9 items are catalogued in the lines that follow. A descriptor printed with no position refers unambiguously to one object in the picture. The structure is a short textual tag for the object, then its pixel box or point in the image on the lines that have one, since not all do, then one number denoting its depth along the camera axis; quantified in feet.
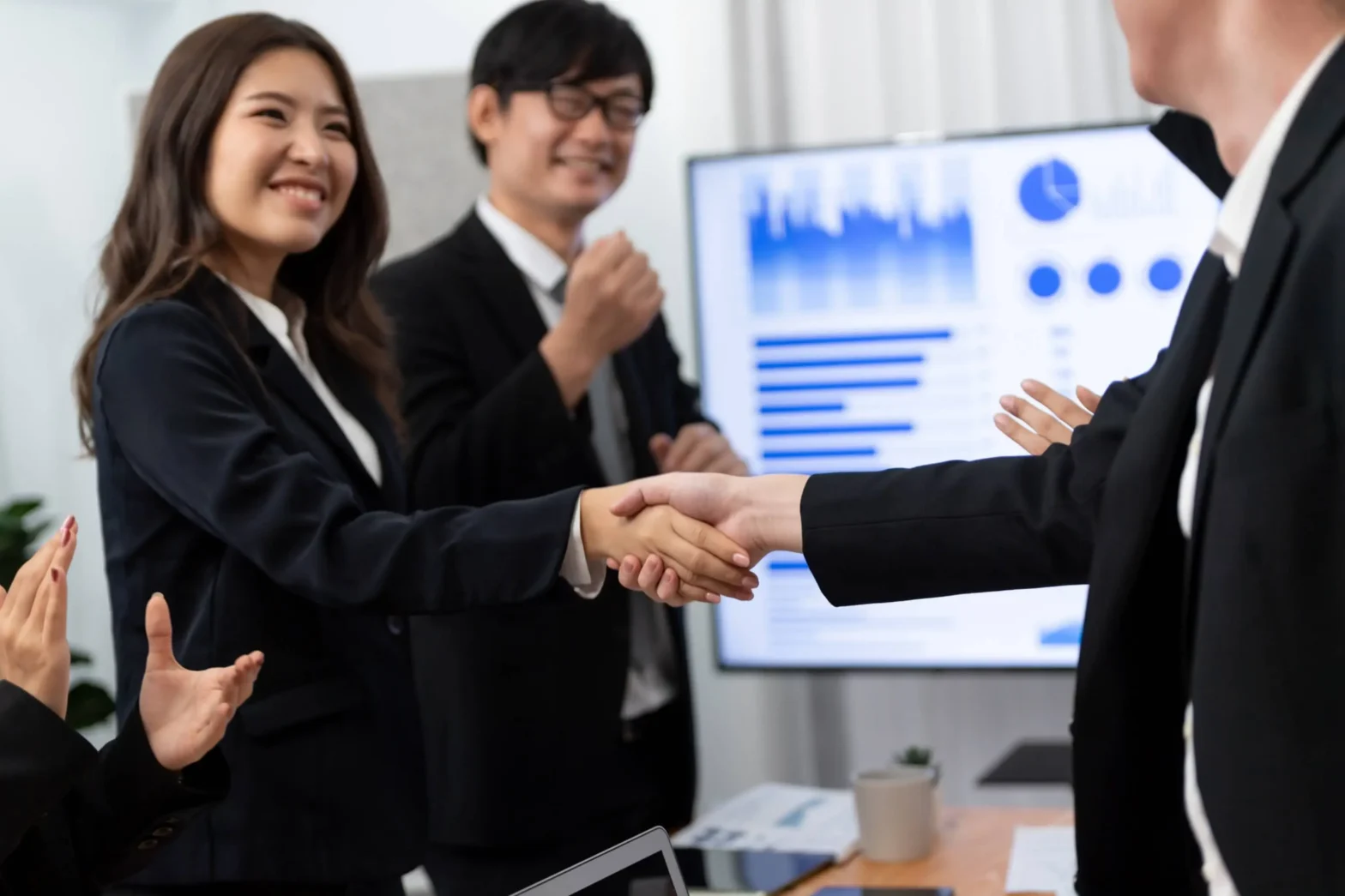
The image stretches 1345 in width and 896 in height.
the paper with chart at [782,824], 6.18
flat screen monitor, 9.27
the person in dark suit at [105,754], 3.99
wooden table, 5.69
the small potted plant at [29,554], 9.78
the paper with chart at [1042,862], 5.52
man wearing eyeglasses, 7.06
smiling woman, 4.98
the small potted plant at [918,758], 6.47
